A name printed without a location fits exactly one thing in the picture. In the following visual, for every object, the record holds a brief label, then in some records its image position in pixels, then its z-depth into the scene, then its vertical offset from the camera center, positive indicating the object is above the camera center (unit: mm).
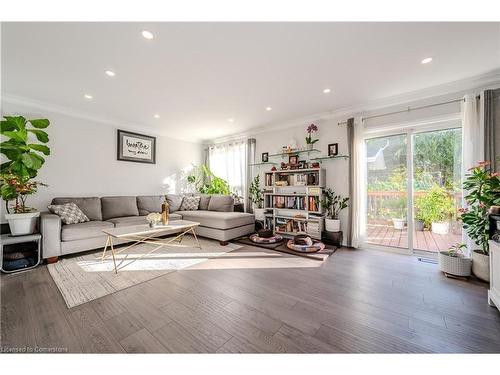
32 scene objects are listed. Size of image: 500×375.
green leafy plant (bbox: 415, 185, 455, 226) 2887 -269
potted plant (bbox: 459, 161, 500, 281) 2057 -280
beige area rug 1937 -1021
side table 2275 -673
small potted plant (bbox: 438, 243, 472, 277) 2191 -866
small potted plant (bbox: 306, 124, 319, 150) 3751 +980
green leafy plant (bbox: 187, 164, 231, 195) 5105 +162
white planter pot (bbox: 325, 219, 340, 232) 3443 -664
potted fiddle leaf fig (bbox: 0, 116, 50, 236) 2426 +219
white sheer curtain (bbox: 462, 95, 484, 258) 2488 +692
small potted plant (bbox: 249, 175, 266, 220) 4388 -197
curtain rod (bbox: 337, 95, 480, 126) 2700 +1222
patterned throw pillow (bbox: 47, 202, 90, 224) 2940 -394
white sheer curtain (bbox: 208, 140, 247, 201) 4926 +644
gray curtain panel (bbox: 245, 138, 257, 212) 4738 +639
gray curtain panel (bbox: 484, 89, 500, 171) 2391 +769
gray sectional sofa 2654 -577
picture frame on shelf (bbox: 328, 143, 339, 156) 3629 +732
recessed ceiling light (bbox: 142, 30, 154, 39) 1751 +1401
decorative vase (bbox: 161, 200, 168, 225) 3024 -461
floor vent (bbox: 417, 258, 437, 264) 2721 -1027
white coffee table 2416 -581
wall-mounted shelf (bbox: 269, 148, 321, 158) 3901 +734
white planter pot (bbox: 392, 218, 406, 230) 3186 -584
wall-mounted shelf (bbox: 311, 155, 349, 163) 3531 +575
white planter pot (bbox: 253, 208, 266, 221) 4258 -564
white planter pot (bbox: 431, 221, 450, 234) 2920 -600
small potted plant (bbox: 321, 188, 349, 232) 3469 -348
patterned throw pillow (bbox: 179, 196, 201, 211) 4707 -403
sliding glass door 2857 -19
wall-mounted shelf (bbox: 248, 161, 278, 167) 4463 +574
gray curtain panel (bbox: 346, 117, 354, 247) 3402 +227
